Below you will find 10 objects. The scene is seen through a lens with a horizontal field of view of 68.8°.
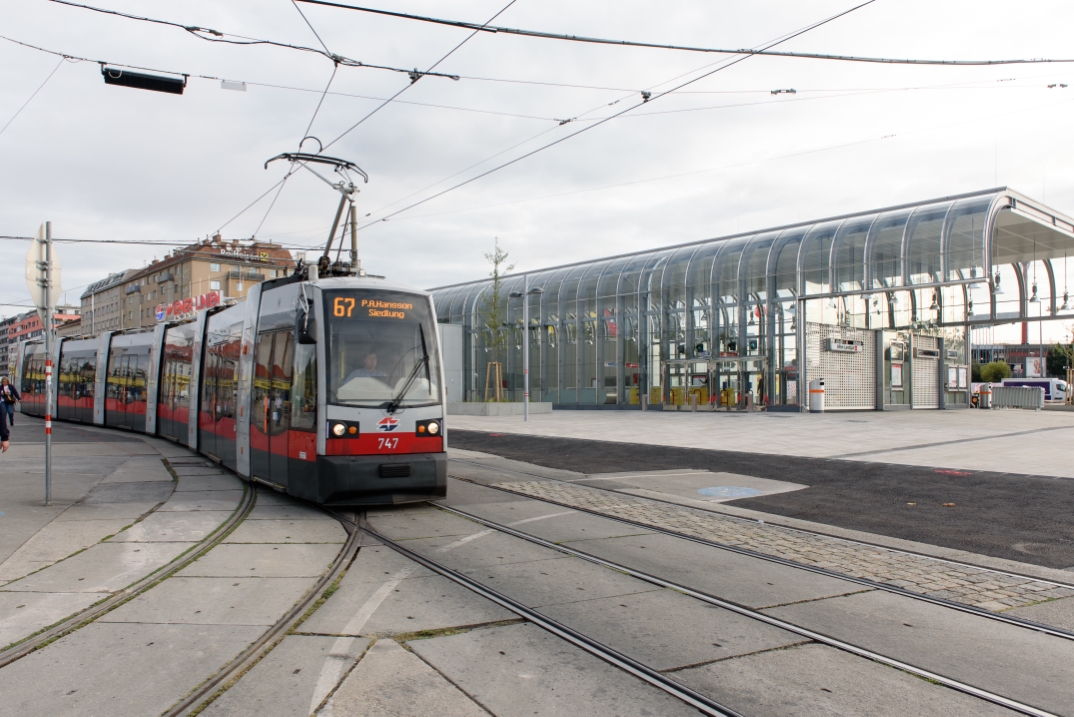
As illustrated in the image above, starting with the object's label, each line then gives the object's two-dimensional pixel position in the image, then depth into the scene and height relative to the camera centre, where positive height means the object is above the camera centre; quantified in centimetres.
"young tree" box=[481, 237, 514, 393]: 3850 +334
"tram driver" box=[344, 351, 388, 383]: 958 +11
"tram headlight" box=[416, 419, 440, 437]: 977 -61
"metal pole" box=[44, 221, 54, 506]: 970 +48
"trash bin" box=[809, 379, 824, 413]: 3350 -91
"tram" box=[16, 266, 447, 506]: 936 -14
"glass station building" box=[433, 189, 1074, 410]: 3134 +317
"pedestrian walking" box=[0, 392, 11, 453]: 1567 -102
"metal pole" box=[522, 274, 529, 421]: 3189 +10
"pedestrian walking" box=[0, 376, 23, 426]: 1820 -26
